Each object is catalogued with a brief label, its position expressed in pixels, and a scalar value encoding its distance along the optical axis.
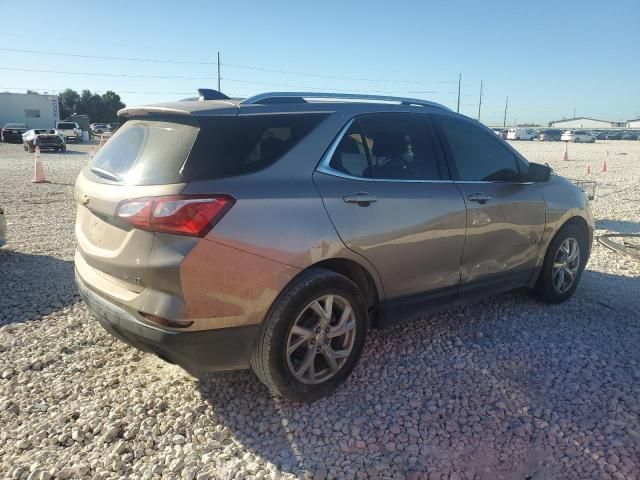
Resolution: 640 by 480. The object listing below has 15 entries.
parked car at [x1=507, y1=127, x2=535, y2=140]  68.81
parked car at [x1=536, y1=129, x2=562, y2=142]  69.88
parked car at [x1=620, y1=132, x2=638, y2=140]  80.38
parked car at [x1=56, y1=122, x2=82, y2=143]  41.16
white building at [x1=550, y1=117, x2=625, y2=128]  137.94
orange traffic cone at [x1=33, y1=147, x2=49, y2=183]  14.52
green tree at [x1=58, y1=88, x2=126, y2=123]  78.44
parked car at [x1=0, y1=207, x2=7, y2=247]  6.07
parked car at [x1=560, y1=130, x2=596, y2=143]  61.35
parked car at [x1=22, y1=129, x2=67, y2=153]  29.45
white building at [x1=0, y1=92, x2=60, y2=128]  48.94
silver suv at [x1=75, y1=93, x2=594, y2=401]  2.62
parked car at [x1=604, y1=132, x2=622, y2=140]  79.94
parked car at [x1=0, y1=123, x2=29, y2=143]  38.59
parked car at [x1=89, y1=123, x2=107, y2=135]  57.72
